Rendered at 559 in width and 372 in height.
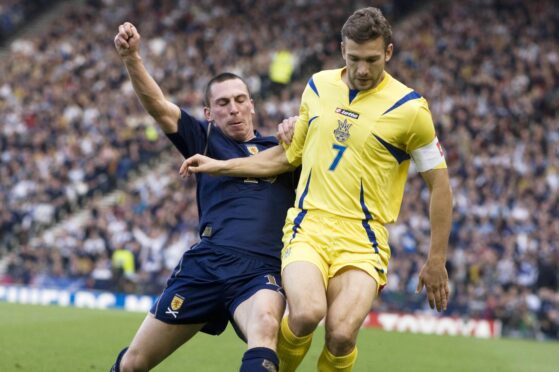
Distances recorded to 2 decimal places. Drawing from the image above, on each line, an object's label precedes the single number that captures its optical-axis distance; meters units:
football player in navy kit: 13.49
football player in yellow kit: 12.79
